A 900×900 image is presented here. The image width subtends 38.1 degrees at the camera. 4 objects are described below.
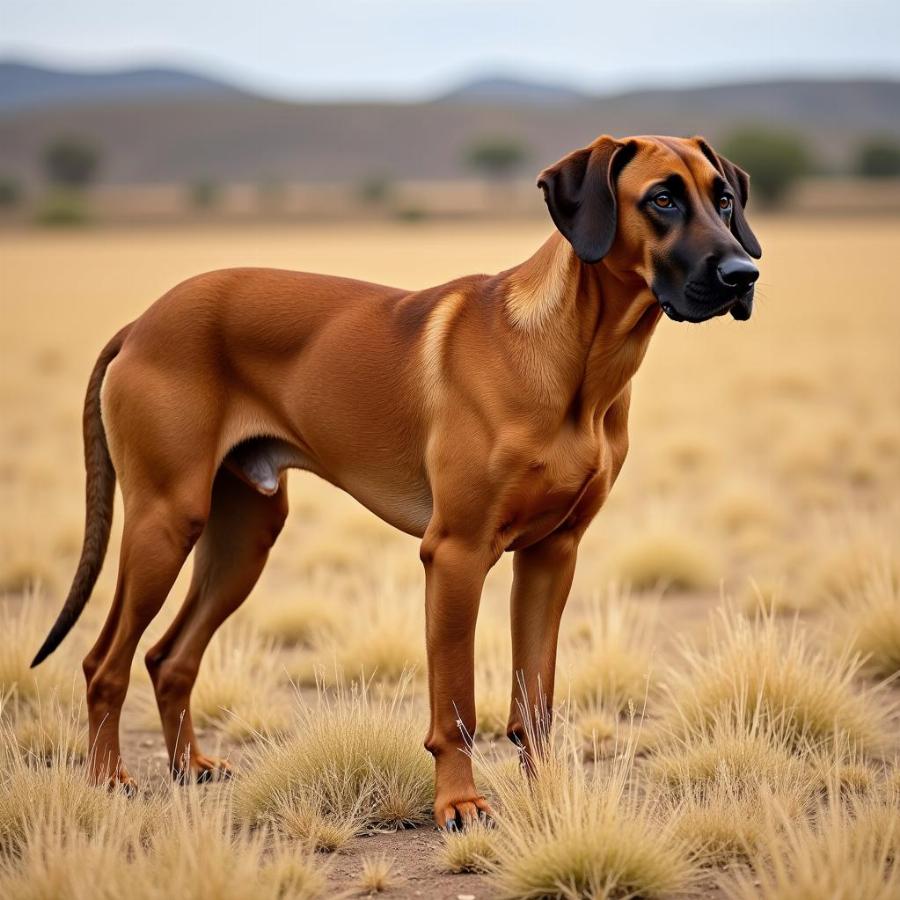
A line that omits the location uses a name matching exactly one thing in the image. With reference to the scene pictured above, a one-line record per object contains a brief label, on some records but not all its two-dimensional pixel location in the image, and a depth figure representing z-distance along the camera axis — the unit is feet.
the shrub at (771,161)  274.98
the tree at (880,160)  335.26
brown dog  14.05
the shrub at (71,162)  386.11
